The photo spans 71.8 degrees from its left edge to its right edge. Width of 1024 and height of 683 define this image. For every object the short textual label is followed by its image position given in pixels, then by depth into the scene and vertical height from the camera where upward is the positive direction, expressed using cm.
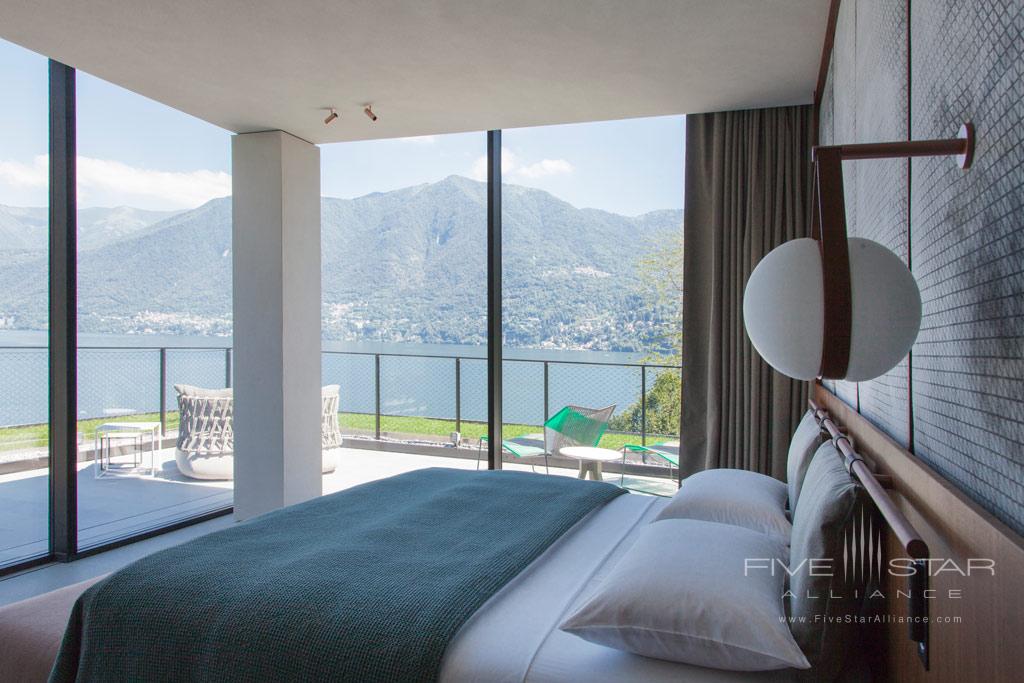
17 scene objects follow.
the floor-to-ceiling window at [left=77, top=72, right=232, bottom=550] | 403 +26
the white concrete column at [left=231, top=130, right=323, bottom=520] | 462 +12
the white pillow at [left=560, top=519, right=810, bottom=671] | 146 -59
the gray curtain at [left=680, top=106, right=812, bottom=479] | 411 +45
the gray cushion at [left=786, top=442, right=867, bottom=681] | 148 -52
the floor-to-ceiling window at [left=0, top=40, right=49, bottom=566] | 350 +17
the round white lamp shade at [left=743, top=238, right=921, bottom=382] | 100 +4
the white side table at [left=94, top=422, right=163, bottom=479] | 420 -61
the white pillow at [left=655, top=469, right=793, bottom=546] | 223 -54
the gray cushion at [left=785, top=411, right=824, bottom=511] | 231 -39
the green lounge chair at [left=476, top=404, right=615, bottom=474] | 486 -62
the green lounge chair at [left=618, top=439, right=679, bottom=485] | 462 -77
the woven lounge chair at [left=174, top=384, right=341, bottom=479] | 490 -67
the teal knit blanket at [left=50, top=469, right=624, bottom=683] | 161 -65
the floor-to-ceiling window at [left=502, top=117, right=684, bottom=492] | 565 +52
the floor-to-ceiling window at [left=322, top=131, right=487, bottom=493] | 705 +46
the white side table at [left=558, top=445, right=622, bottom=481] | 461 -76
